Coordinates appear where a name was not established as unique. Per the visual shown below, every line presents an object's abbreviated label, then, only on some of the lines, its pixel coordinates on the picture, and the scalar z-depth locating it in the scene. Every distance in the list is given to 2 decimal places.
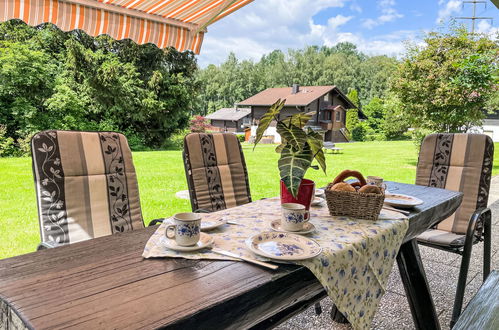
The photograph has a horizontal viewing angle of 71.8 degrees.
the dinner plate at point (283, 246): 1.02
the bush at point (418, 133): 8.49
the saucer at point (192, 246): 1.06
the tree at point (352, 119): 25.36
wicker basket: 1.45
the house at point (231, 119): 29.46
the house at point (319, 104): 21.98
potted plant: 1.36
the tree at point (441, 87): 7.50
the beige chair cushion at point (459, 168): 2.42
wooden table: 0.71
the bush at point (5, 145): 10.89
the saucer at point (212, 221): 1.30
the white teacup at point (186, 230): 1.08
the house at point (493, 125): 21.00
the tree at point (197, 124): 19.48
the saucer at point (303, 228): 1.28
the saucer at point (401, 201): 1.70
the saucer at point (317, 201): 1.78
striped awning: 2.08
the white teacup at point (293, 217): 1.27
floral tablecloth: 1.06
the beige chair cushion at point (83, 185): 1.71
